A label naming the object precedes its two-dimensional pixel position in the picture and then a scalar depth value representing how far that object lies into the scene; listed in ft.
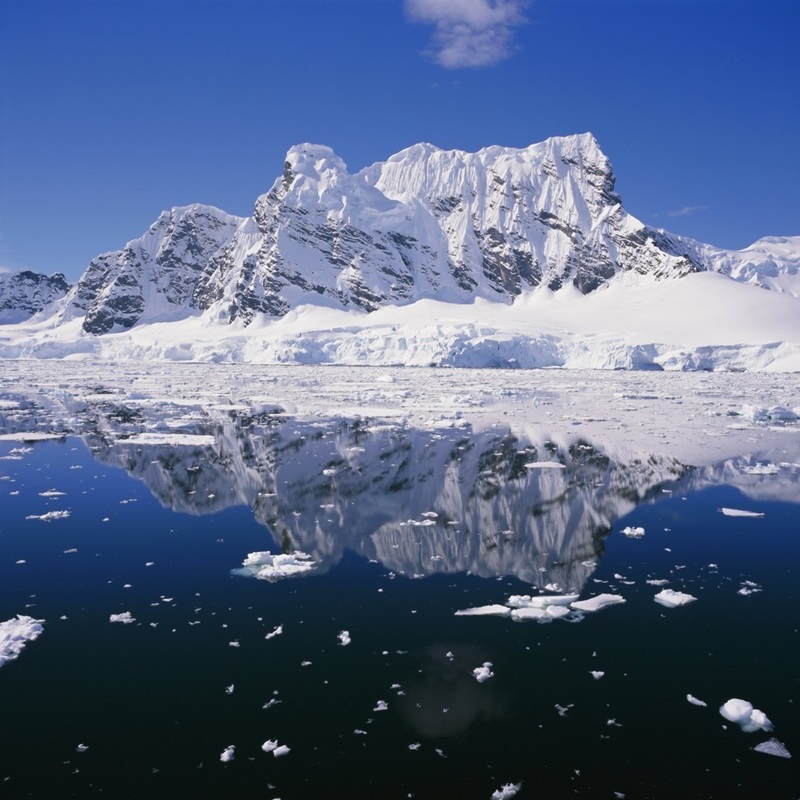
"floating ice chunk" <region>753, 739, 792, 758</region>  15.72
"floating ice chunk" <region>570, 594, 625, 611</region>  23.95
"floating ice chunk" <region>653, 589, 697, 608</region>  24.22
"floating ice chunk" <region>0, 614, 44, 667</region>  20.65
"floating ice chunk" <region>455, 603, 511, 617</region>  23.47
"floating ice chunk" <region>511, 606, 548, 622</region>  23.24
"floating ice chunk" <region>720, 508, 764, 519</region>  36.05
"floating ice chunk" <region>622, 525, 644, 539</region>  32.24
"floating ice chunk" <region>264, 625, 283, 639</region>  21.86
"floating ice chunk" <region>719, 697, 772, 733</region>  16.79
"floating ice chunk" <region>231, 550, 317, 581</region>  27.35
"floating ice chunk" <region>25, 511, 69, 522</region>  35.53
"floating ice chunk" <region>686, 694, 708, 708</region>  17.85
